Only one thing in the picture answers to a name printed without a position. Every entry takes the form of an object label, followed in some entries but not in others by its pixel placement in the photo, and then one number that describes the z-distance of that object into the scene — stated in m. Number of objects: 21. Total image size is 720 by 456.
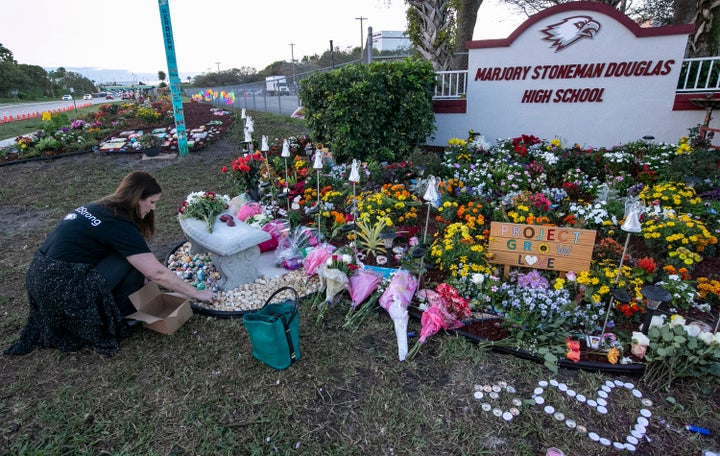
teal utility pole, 8.96
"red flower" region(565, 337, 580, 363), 2.70
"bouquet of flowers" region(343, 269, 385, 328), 3.29
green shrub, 6.70
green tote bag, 2.62
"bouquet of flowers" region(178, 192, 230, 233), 3.89
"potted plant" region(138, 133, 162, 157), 9.86
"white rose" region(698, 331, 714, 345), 2.47
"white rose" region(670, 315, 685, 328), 2.61
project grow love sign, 3.20
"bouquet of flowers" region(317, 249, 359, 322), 3.39
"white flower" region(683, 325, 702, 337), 2.54
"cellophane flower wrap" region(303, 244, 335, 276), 3.77
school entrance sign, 6.29
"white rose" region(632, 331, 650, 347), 2.64
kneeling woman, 2.84
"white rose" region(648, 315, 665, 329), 2.63
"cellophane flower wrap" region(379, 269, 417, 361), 2.98
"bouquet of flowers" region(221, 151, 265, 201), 5.91
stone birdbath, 3.60
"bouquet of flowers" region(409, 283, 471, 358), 2.98
